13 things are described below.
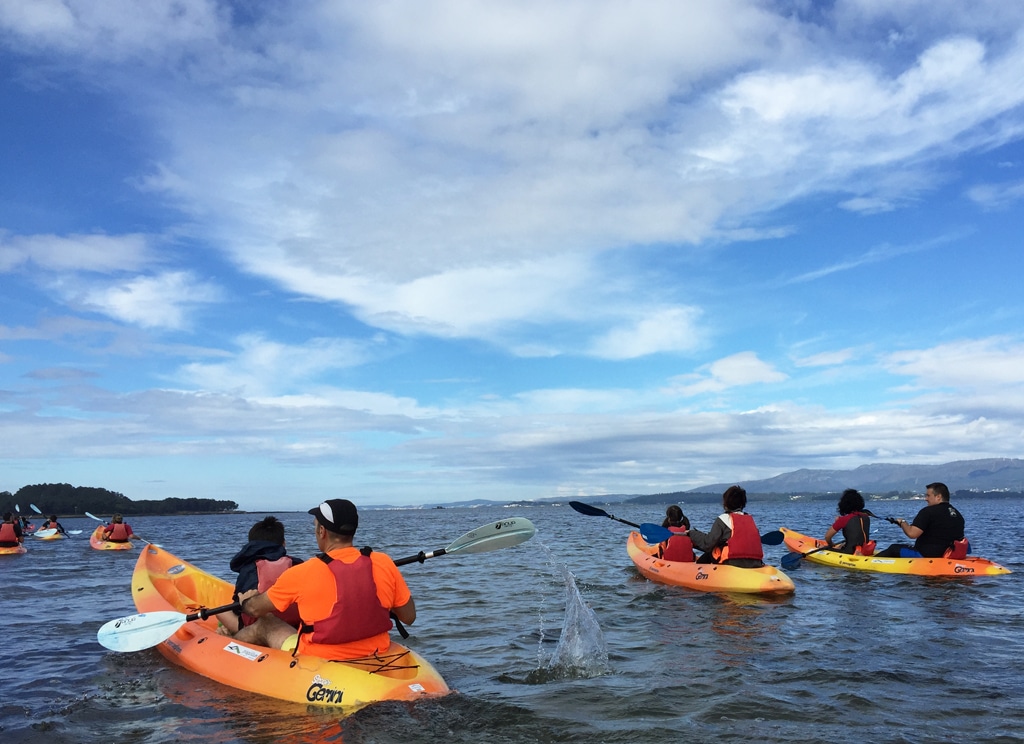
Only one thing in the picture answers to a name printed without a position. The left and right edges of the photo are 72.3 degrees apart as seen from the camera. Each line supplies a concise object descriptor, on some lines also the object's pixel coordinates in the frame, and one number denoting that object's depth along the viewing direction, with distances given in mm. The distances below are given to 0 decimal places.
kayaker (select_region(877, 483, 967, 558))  13289
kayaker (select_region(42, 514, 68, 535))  32281
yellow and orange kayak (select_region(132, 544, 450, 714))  5590
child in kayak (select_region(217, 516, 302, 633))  6754
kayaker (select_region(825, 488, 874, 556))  14820
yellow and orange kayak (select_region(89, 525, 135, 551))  24953
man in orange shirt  5504
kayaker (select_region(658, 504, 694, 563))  13609
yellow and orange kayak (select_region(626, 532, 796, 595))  11273
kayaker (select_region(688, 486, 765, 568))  11953
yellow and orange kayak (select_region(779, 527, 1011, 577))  13039
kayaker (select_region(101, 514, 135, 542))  24891
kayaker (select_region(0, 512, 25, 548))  22484
